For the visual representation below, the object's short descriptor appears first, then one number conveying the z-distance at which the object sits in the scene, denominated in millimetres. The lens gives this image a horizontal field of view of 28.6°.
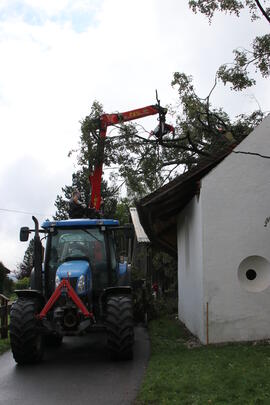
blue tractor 9094
